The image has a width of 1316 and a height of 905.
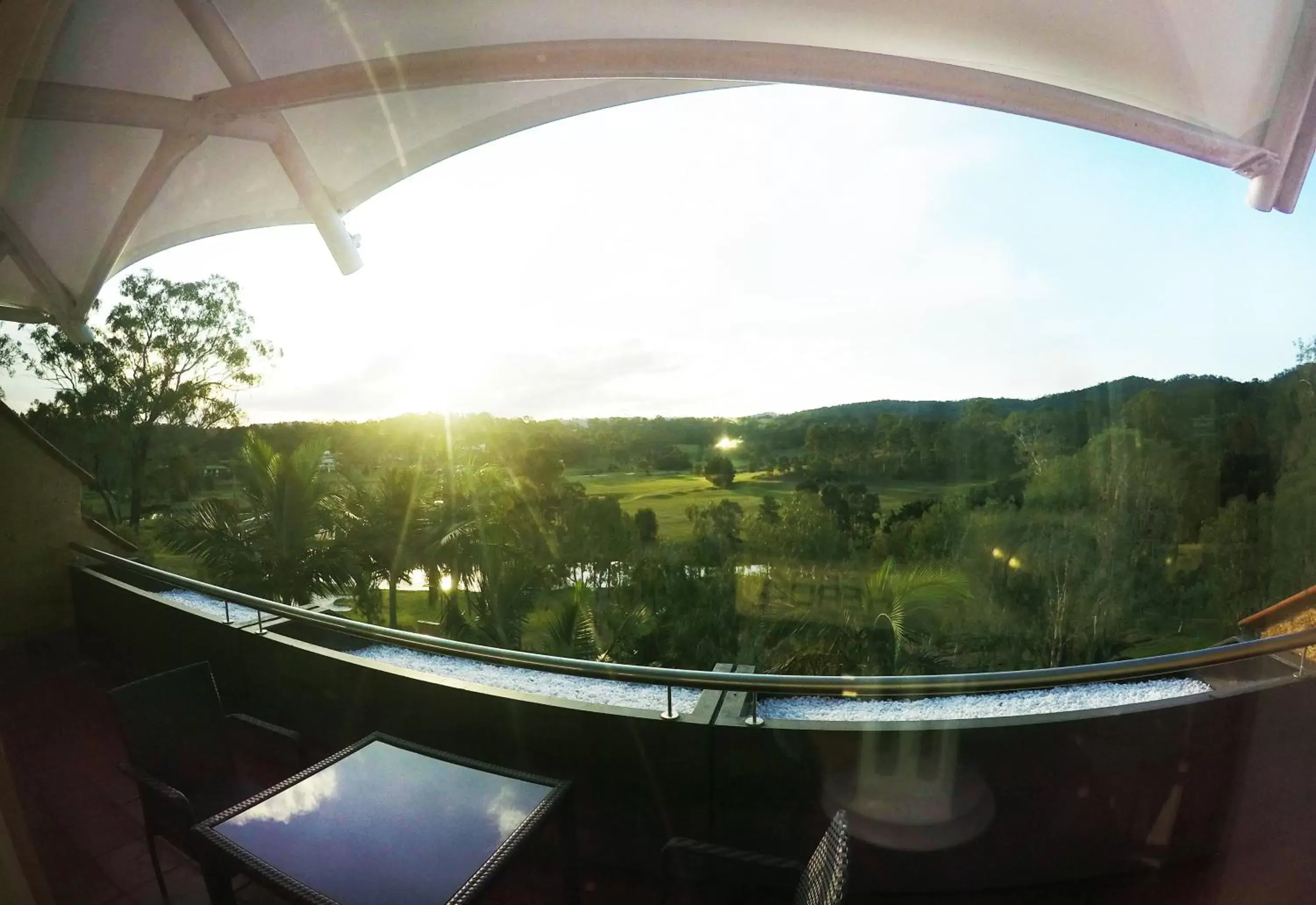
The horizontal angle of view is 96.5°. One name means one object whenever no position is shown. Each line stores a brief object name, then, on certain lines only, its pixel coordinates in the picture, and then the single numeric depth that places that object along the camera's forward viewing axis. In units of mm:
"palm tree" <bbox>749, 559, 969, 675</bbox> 11633
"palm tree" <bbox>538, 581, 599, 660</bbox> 9383
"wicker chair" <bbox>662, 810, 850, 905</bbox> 1099
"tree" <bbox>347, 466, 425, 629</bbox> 10789
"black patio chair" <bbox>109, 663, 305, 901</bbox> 1857
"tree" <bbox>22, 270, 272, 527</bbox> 7758
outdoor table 1305
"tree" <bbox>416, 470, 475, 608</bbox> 10984
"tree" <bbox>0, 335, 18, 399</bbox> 4749
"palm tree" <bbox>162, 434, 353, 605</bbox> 9641
